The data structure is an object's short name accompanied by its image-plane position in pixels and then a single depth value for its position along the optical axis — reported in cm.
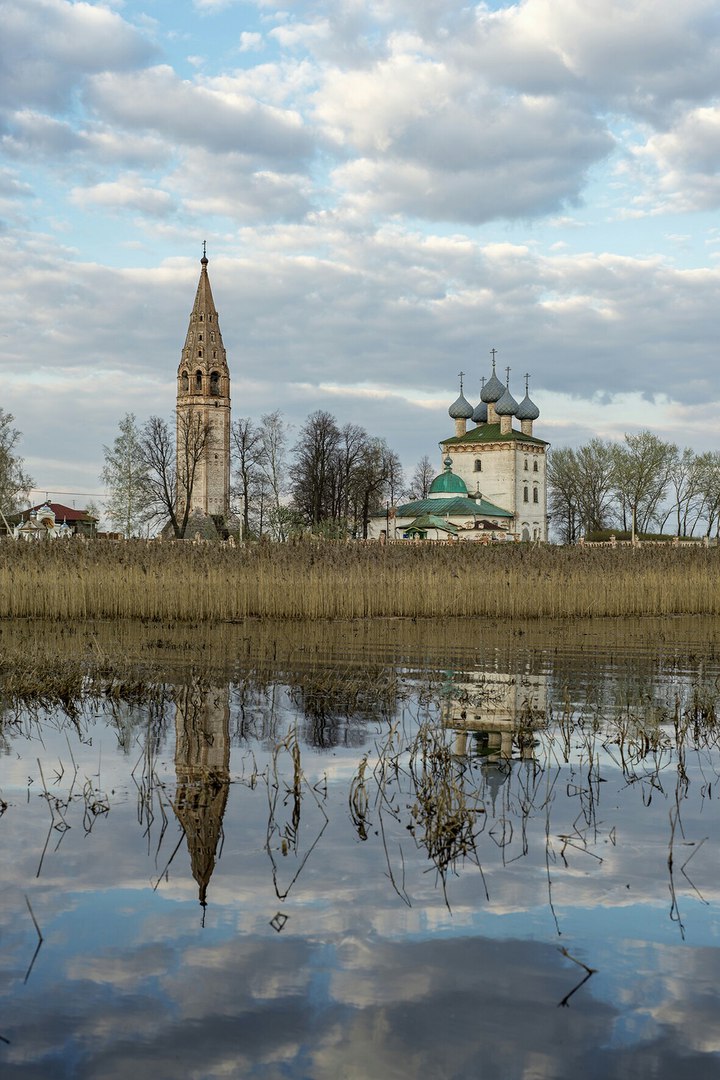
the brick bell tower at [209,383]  10212
